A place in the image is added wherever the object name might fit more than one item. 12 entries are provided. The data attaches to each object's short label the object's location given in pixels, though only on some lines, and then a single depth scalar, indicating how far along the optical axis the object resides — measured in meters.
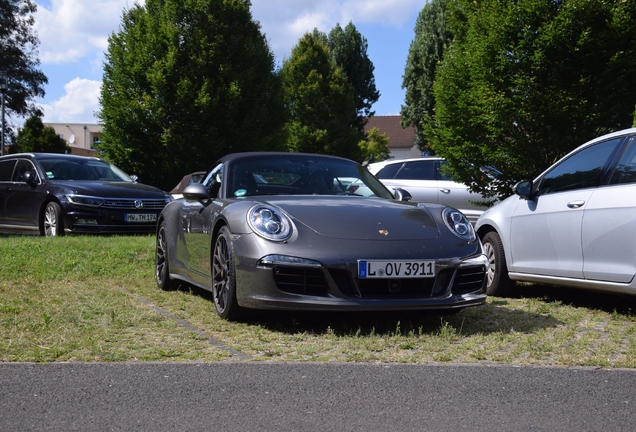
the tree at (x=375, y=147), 55.78
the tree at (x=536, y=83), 10.90
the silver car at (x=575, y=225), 6.20
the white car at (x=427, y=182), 15.05
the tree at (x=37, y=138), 57.28
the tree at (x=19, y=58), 54.66
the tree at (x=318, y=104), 45.19
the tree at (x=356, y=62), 61.50
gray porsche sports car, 5.49
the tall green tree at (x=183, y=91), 28.56
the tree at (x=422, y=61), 42.59
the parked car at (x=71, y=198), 12.98
